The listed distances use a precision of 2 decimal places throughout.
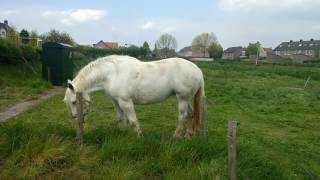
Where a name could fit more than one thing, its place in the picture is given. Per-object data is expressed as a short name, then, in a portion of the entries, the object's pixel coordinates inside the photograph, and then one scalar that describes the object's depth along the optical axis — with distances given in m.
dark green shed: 14.14
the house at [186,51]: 97.92
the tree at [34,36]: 22.81
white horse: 5.49
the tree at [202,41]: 79.20
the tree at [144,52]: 40.13
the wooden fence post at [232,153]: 3.99
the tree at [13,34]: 19.09
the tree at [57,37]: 34.68
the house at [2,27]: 42.64
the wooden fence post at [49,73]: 13.94
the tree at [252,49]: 72.78
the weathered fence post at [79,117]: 4.80
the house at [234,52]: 89.45
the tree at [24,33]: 24.49
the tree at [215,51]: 70.58
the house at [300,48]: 82.77
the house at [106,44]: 74.37
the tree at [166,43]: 79.74
